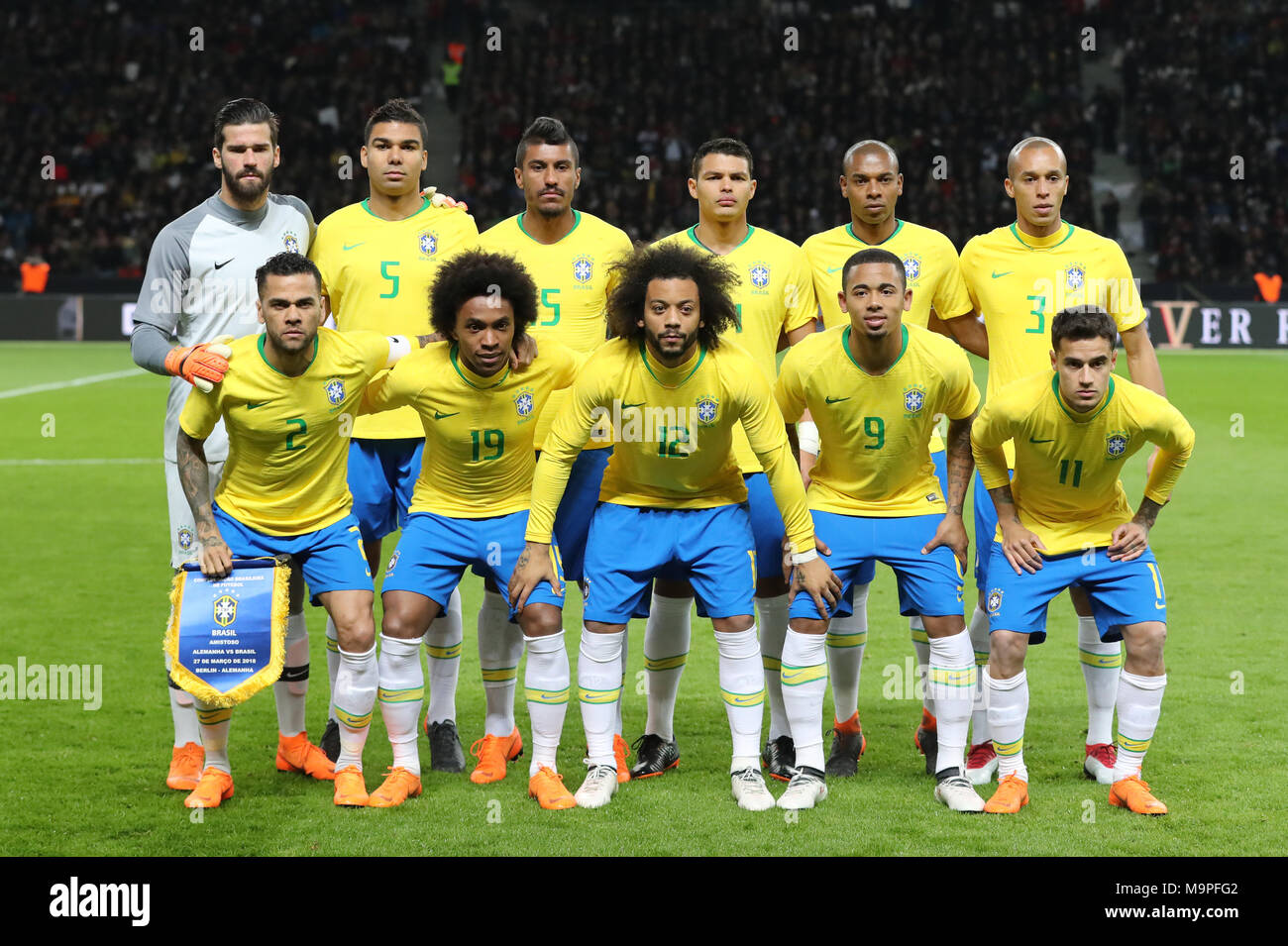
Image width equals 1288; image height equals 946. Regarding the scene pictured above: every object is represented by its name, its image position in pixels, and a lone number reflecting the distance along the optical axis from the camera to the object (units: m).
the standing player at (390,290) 5.85
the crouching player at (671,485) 5.16
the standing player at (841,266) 5.80
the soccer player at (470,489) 5.27
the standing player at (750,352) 5.65
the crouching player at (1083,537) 5.16
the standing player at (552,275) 5.71
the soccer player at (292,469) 5.18
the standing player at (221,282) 5.58
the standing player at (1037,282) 5.84
